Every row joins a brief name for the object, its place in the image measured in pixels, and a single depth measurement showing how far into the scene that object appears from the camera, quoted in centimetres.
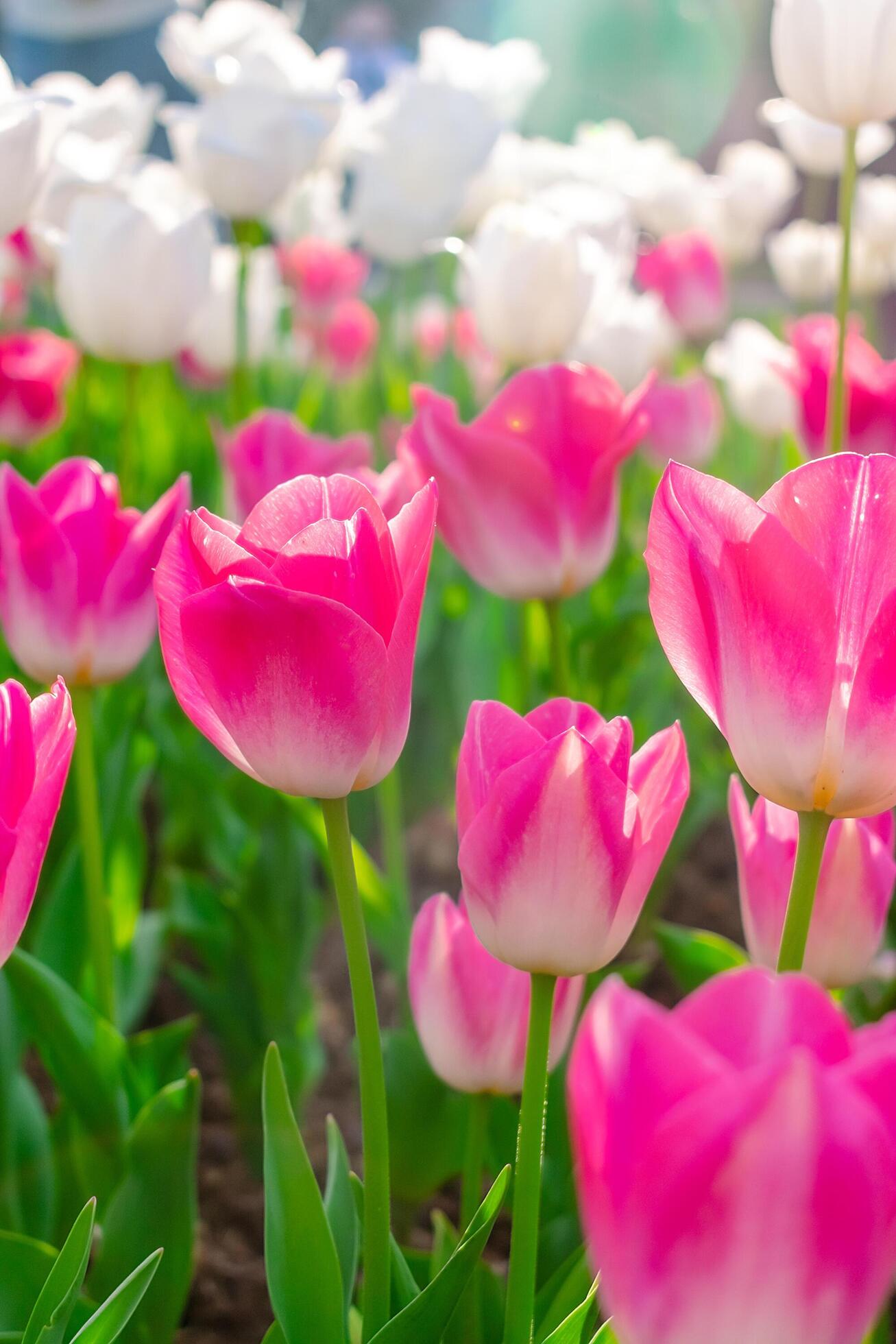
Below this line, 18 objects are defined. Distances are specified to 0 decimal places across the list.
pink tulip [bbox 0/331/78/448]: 167
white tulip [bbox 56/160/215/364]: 134
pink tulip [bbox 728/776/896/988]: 85
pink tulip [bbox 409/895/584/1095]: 87
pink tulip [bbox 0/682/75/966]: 79
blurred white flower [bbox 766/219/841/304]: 259
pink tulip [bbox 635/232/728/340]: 243
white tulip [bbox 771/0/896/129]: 101
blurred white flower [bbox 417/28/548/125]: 189
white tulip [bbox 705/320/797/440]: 197
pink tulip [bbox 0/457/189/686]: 96
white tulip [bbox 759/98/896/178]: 163
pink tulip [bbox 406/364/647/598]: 100
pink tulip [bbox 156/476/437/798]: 78
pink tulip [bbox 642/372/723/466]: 201
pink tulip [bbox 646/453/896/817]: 77
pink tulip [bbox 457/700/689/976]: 78
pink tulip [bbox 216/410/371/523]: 114
